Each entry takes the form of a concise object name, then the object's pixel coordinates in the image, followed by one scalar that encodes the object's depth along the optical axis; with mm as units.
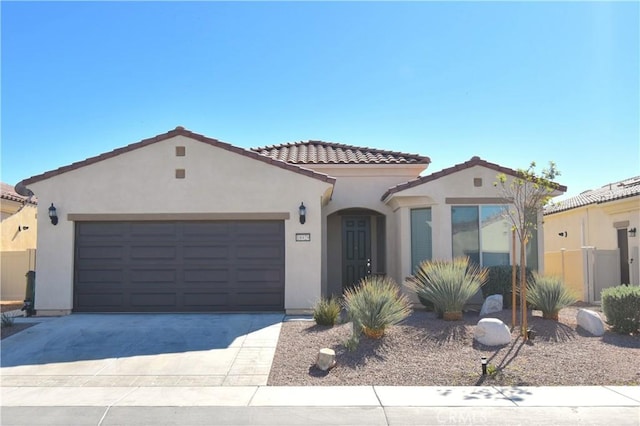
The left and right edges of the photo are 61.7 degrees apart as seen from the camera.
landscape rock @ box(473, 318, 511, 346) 9477
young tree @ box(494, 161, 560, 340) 10053
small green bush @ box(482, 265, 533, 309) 12570
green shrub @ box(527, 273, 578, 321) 10977
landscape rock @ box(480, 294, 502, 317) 11844
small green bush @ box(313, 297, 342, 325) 10977
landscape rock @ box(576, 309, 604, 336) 10337
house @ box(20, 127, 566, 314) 12844
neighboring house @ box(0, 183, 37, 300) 17844
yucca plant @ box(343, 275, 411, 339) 9656
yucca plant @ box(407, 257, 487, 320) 10891
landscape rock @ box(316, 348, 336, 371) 8484
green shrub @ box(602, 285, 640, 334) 10422
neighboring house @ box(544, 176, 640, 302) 16672
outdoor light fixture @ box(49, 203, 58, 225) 12828
